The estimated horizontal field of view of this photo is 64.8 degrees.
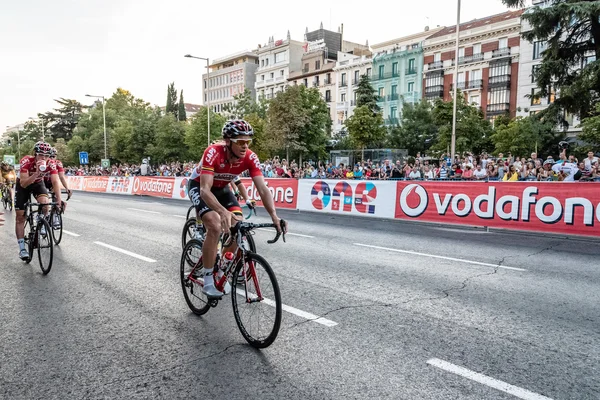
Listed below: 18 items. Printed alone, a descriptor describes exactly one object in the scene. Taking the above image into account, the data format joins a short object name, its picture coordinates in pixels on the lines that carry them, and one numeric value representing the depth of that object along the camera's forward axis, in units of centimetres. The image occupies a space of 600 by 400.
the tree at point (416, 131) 5012
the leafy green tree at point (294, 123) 4716
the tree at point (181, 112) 11044
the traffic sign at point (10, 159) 6651
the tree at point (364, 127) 4447
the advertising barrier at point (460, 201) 1091
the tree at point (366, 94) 5378
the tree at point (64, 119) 10031
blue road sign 4812
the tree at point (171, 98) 11481
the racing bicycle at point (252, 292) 408
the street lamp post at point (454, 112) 2821
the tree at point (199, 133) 5438
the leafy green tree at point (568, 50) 2206
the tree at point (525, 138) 3725
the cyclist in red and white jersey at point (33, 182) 761
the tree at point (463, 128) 4006
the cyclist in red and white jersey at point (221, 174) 449
